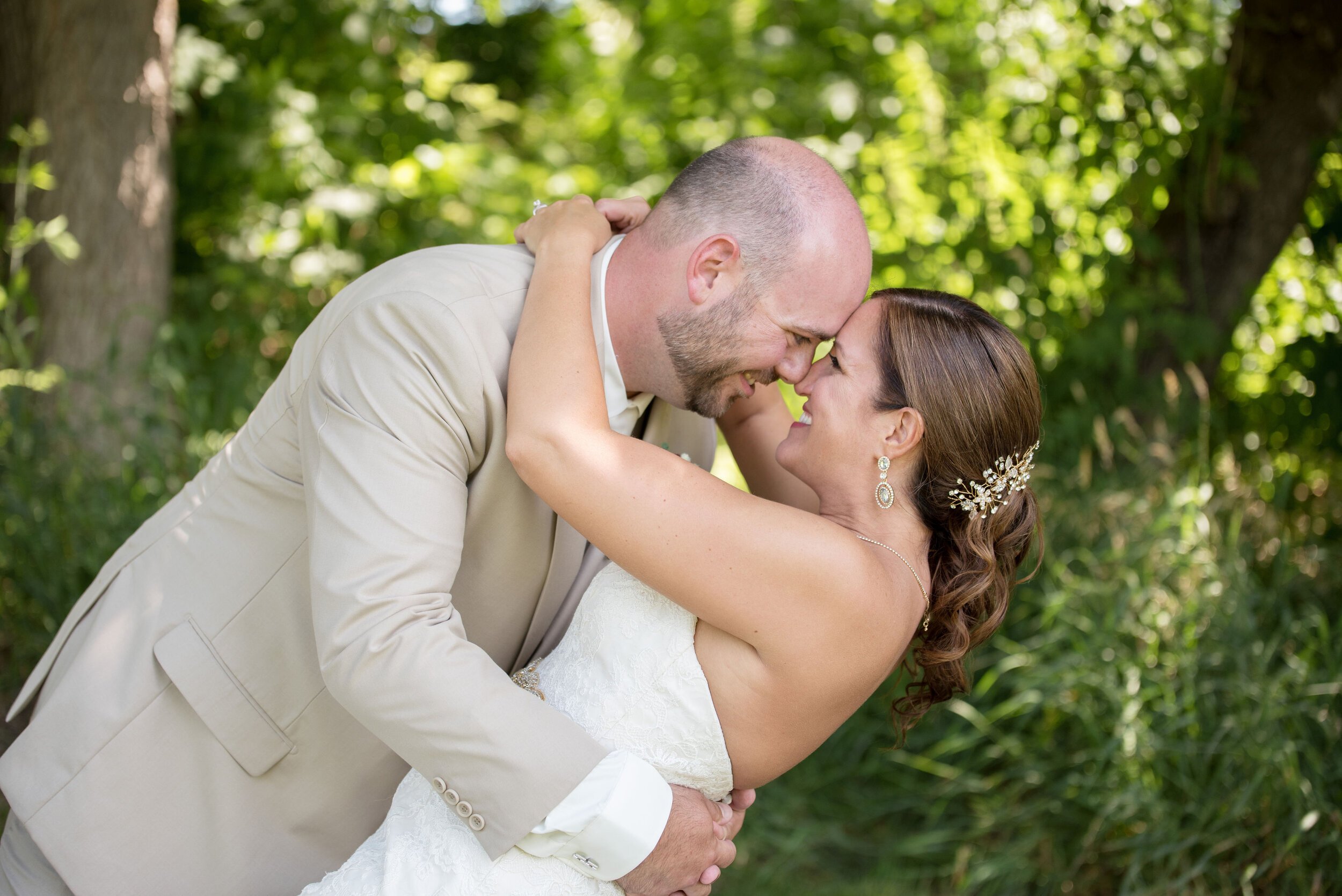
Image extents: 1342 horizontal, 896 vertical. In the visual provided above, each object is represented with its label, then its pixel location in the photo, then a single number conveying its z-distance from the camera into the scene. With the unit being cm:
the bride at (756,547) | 196
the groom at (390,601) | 184
